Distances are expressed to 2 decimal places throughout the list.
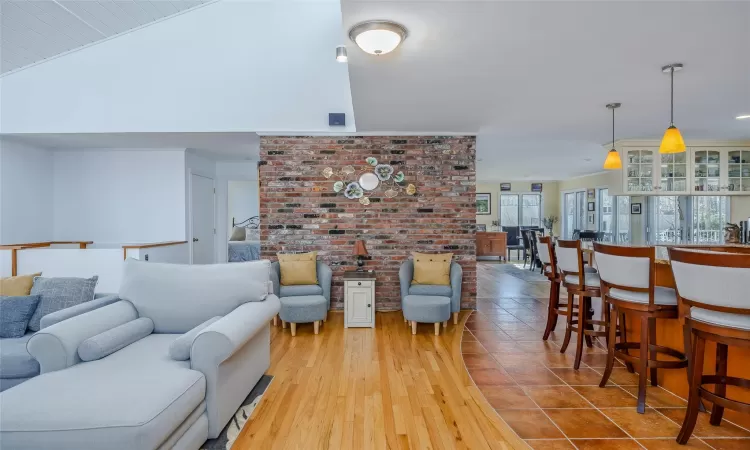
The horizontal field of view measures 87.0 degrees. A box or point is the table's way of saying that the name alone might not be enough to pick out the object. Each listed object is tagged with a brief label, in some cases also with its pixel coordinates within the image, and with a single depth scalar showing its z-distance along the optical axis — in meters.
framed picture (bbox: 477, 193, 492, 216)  12.58
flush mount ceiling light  2.29
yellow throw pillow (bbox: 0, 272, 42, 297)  2.95
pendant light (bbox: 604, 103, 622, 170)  4.29
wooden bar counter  2.40
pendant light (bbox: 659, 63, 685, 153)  3.25
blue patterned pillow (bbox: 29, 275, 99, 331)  2.86
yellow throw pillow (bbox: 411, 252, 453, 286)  4.74
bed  7.65
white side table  4.60
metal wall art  5.30
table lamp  4.90
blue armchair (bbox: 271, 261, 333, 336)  4.32
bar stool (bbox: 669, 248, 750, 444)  1.95
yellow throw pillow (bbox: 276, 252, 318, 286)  4.71
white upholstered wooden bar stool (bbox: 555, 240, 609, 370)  3.33
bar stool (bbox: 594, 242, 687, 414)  2.55
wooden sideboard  10.97
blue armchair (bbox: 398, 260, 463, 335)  4.32
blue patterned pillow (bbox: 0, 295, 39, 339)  2.70
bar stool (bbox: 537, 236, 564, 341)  3.96
